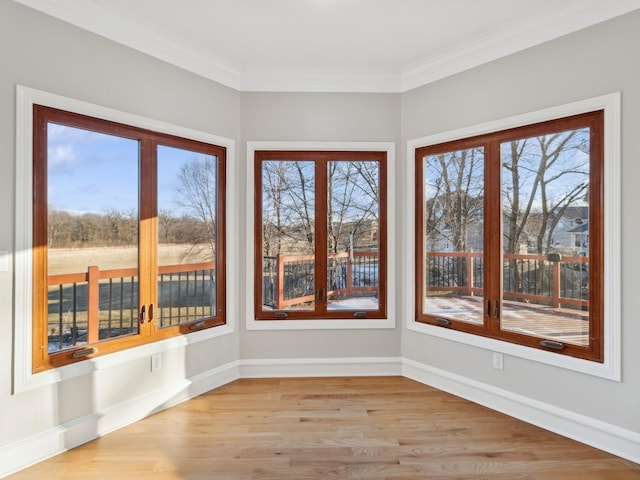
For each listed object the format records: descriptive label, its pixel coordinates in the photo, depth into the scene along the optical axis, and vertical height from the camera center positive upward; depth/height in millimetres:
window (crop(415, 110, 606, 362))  2629 +47
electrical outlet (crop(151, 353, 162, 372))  3039 -934
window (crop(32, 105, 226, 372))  2479 +41
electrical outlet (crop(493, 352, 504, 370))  3049 -932
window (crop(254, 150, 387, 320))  3740 +62
